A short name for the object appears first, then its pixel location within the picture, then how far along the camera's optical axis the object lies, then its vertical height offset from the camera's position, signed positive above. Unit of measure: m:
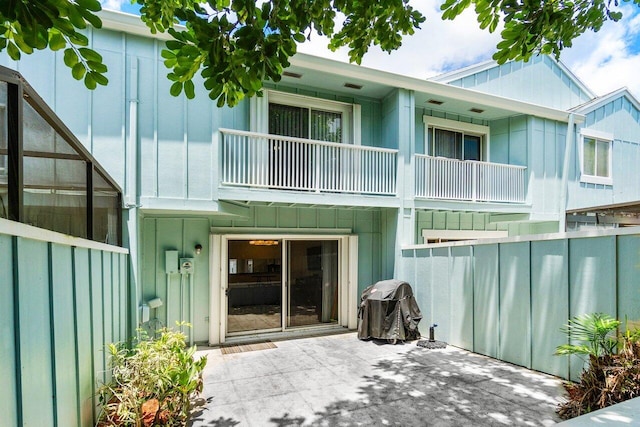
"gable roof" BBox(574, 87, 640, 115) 9.80 +3.40
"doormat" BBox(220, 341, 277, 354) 6.34 -2.72
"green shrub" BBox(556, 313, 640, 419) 3.28 -1.62
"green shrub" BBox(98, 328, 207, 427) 3.07 -1.83
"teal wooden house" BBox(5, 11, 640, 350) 5.48 +0.86
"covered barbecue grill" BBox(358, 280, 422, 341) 6.66 -2.12
